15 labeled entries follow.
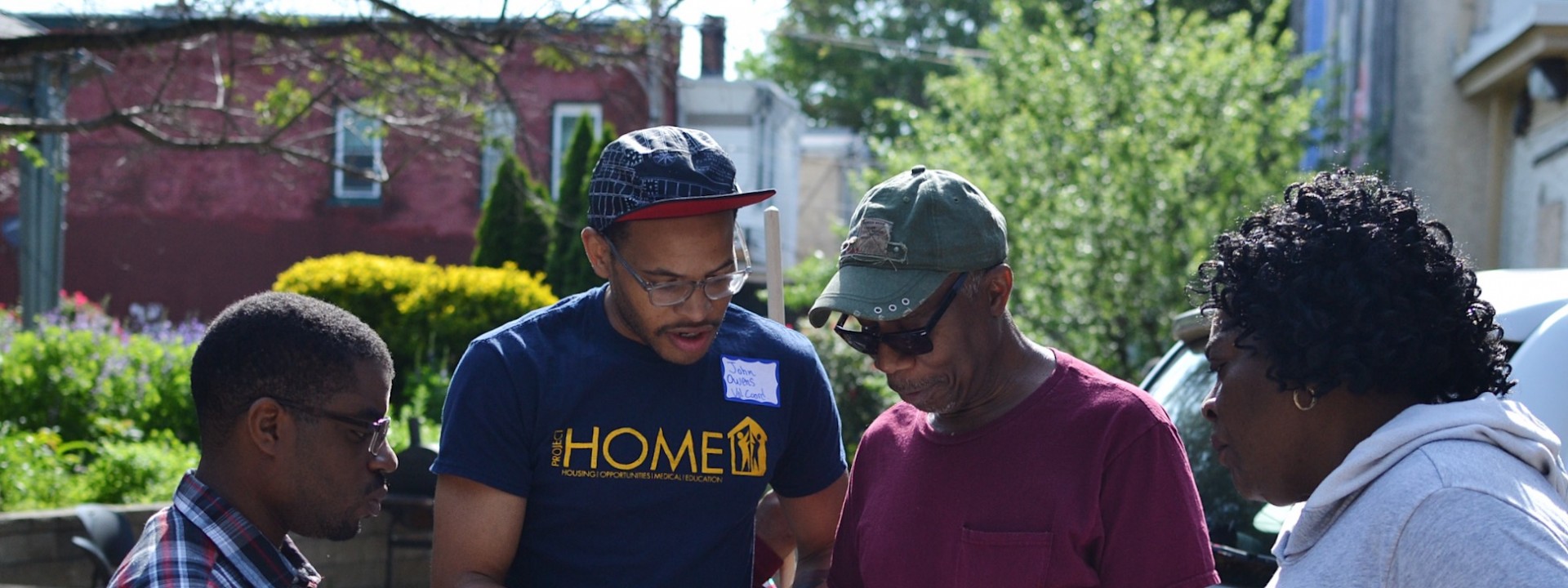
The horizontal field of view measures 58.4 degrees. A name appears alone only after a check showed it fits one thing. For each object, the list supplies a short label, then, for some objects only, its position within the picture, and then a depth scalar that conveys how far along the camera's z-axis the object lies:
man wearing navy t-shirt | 2.58
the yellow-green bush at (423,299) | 10.71
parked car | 2.97
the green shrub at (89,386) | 8.41
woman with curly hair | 1.57
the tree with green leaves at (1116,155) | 9.88
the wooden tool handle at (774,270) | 3.48
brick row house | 21.53
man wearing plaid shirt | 2.34
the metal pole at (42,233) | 9.86
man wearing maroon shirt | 2.29
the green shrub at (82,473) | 6.81
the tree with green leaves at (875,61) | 28.56
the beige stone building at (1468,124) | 10.97
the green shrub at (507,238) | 15.51
